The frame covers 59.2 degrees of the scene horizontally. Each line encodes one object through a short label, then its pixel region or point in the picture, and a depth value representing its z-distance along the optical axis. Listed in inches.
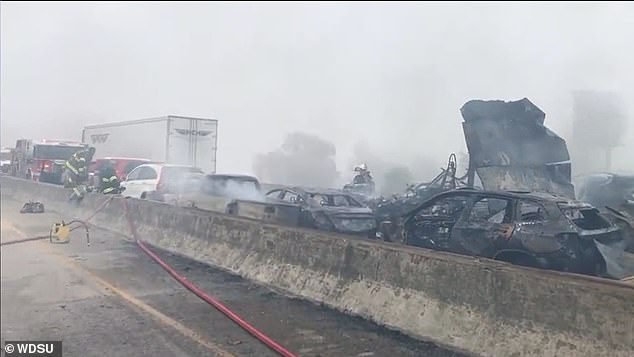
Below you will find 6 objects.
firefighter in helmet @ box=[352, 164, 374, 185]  691.4
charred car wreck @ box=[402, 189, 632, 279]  225.8
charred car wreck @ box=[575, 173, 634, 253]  384.5
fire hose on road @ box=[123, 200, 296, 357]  166.4
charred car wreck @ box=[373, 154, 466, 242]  316.9
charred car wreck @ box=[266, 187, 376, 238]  373.8
